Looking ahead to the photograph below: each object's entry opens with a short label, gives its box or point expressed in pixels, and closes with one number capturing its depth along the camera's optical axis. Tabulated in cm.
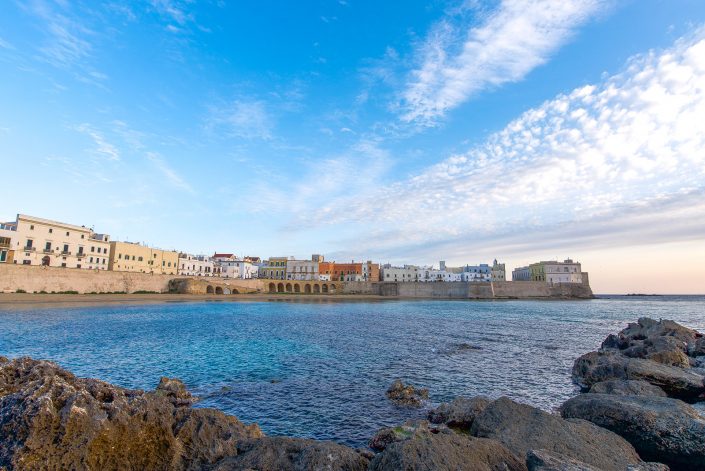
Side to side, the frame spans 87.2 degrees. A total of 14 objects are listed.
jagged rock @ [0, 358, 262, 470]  585
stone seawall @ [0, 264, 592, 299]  6172
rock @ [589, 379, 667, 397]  1185
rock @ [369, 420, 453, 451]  945
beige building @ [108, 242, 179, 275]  8762
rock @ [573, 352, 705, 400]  1343
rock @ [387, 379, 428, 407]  1374
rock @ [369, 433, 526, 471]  548
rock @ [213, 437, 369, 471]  617
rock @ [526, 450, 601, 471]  549
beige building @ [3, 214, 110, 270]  6888
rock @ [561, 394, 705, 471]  795
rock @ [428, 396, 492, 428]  1095
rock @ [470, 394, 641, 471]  726
